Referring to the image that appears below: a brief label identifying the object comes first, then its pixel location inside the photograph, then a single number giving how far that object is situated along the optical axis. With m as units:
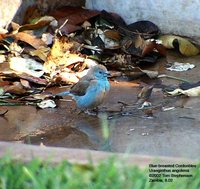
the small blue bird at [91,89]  11.68
